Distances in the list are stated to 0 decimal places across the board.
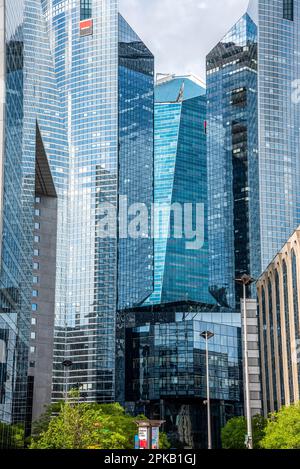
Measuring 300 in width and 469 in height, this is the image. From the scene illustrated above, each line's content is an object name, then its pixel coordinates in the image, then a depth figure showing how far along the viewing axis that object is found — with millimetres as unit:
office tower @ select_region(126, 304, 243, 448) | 198000
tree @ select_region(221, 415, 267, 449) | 133500
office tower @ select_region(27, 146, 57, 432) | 140125
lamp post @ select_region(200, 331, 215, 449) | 83662
